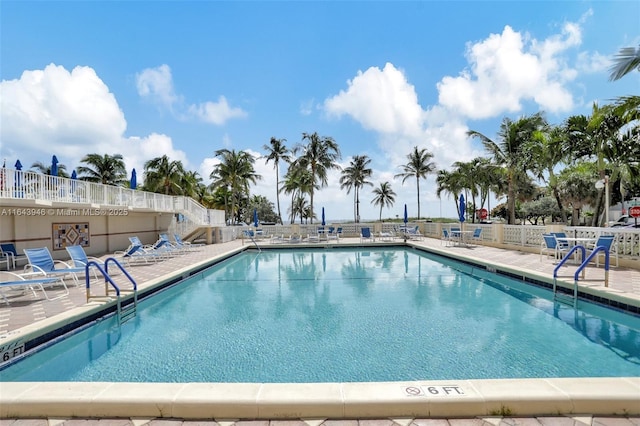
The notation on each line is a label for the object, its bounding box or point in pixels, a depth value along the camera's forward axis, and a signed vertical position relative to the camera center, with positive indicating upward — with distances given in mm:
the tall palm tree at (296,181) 29062 +4032
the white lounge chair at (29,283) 5754 -1142
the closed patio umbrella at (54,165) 11083 +2094
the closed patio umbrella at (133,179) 16009 +2245
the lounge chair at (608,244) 8391 -859
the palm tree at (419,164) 34500 +5818
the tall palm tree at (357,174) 34156 +4784
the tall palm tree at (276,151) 32000 +7001
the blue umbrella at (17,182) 9103 +1238
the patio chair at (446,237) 16630 -1188
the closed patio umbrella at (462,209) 16850 +354
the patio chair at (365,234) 19531 -1048
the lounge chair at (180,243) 14904 -1081
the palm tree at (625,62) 8055 +3939
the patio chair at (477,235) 15727 -1010
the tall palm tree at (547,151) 14006 +3021
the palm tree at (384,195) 42844 +3060
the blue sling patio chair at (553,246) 9844 -1019
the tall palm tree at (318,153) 27938 +5892
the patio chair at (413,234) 20009 -1139
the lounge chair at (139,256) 10735 -1218
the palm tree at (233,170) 30250 +4982
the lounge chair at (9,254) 10062 -989
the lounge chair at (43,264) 7123 -956
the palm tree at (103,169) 28219 +4979
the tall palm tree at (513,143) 17031 +4011
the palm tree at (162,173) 28000 +4377
